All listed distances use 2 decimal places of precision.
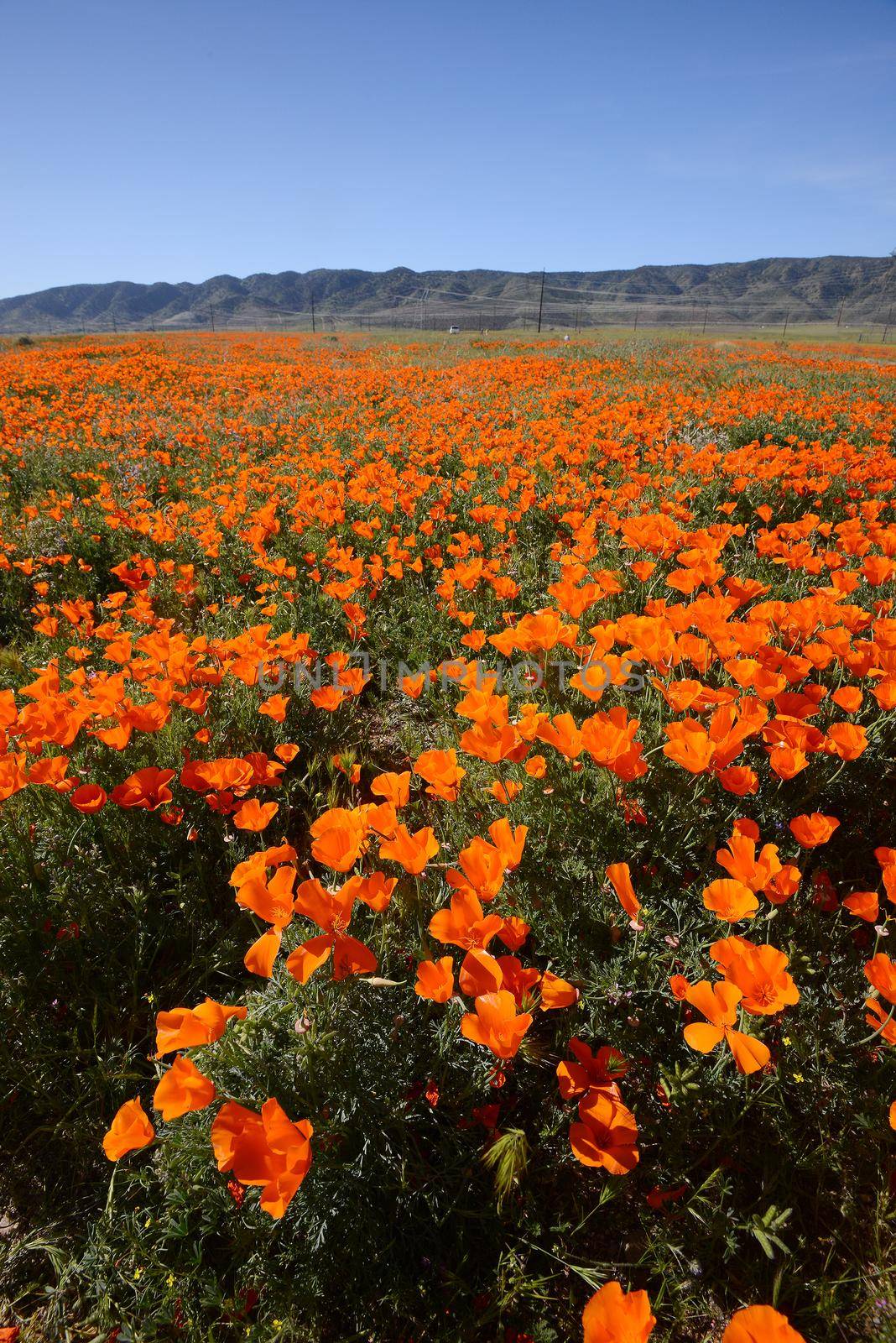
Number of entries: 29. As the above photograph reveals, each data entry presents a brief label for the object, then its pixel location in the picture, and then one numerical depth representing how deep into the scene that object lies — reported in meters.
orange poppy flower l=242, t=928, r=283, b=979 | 0.75
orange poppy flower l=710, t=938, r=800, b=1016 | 0.76
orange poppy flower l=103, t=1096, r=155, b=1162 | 0.72
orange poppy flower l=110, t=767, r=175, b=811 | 0.95
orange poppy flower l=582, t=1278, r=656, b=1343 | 0.64
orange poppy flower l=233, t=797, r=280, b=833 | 0.92
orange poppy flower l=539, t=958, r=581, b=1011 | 0.80
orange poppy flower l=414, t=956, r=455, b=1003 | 0.76
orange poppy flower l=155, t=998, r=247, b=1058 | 0.73
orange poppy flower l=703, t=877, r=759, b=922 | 0.81
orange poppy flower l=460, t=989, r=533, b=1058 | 0.73
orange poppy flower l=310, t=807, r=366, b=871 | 0.81
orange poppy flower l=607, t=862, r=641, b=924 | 0.82
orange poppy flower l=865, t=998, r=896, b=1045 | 0.76
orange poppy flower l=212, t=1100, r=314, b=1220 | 0.68
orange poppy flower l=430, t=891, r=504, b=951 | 0.80
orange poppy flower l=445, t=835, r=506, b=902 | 0.82
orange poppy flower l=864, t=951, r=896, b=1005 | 0.76
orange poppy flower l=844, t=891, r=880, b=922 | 0.85
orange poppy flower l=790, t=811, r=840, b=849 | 0.88
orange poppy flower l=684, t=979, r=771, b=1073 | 0.73
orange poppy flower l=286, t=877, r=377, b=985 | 0.75
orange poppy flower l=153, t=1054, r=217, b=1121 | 0.71
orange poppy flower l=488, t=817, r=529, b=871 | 0.82
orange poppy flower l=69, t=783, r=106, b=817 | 0.93
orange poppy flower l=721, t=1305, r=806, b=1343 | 0.63
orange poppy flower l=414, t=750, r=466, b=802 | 0.90
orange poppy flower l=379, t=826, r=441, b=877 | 0.81
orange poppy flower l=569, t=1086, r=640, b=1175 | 0.75
